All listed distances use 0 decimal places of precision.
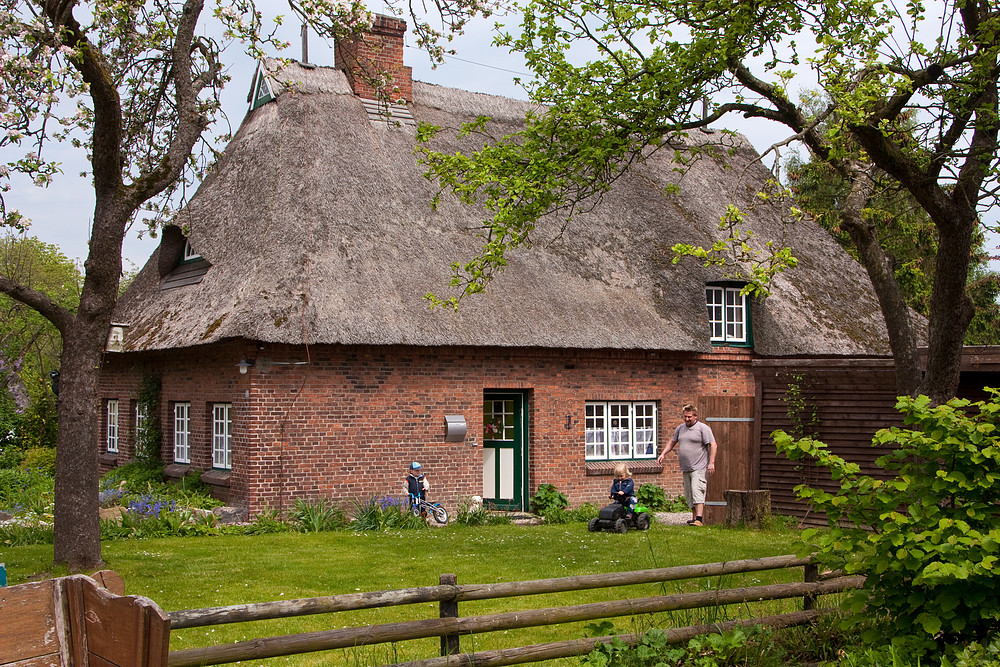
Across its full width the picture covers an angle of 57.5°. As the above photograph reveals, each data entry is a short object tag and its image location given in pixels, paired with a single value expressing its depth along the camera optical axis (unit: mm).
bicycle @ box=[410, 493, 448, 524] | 13984
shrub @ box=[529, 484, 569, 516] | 15531
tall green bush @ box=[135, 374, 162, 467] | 16656
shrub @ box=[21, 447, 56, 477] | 20172
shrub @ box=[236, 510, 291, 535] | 13031
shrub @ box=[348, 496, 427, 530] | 13477
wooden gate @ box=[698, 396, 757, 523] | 14453
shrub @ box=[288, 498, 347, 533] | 13250
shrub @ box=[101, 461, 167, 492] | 15789
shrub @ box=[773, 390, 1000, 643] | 5188
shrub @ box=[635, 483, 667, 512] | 16188
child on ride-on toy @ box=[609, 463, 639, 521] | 12750
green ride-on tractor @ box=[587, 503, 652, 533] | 12648
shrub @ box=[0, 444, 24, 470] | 21047
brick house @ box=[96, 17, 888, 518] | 14055
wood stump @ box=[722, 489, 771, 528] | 12812
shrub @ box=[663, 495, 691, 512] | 16523
